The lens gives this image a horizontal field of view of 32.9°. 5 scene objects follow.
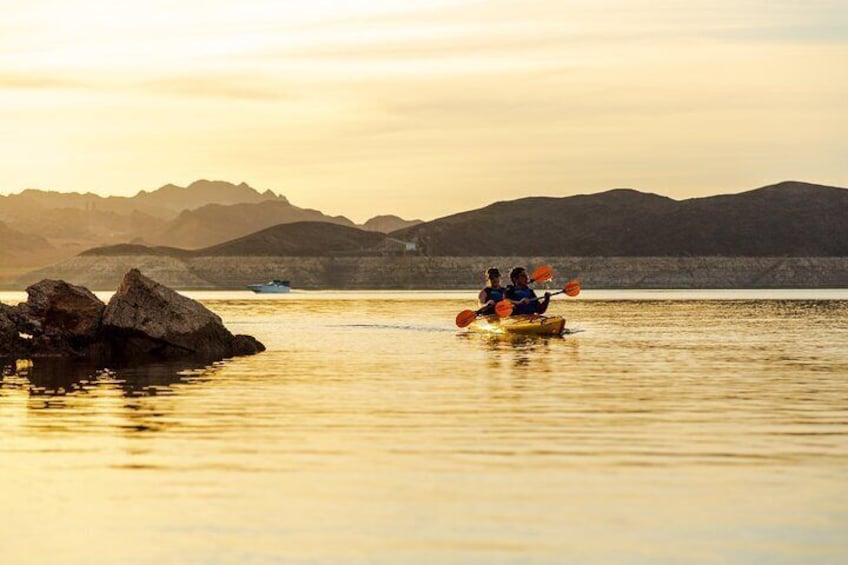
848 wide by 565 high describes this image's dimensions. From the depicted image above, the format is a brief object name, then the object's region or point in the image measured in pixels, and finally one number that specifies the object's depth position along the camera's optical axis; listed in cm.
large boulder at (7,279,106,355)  4631
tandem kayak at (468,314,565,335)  5641
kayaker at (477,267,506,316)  5856
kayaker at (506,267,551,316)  5750
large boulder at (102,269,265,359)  4478
